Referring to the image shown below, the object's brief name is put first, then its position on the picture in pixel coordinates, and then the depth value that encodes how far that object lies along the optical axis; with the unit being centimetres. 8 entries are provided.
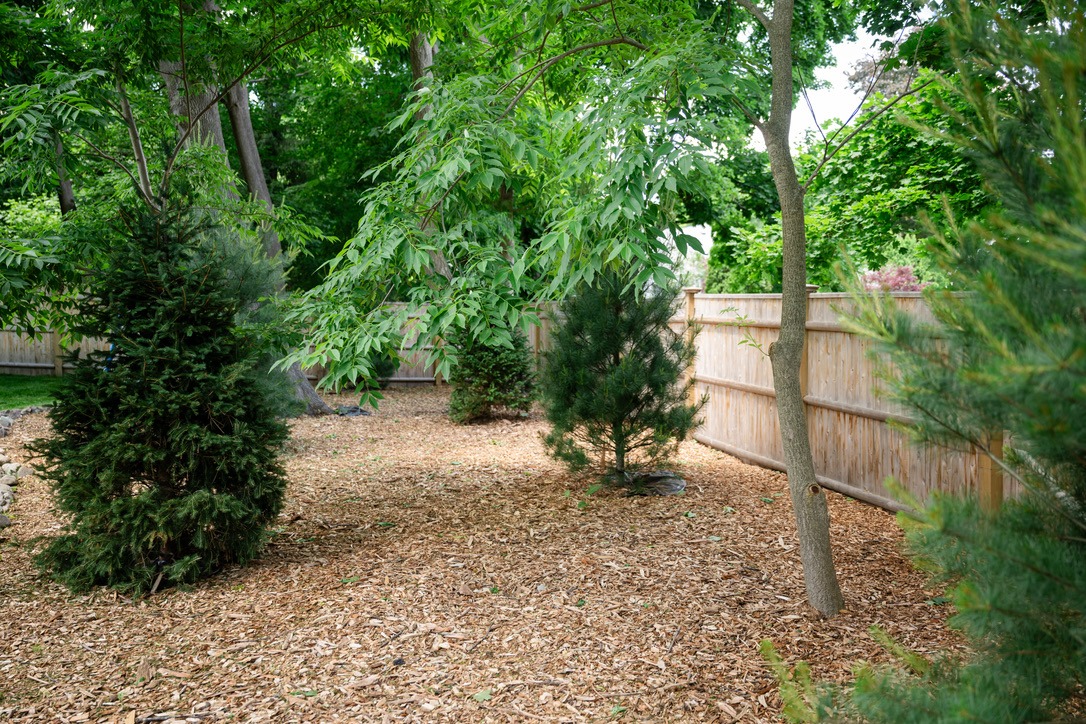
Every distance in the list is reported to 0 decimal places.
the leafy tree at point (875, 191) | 849
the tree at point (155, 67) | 533
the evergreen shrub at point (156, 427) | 471
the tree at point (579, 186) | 374
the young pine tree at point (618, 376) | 652
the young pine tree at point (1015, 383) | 127
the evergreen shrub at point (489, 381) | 1113
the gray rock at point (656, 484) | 655
